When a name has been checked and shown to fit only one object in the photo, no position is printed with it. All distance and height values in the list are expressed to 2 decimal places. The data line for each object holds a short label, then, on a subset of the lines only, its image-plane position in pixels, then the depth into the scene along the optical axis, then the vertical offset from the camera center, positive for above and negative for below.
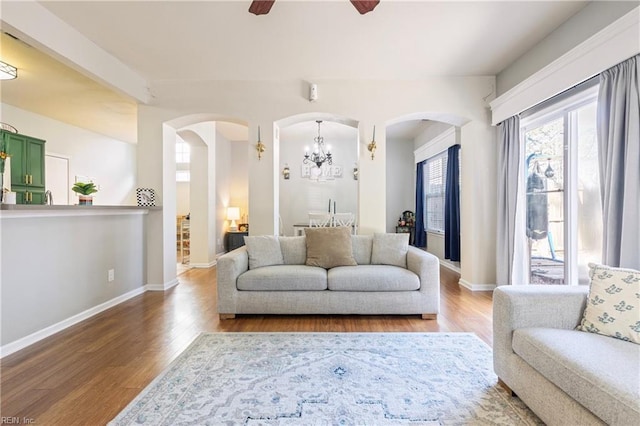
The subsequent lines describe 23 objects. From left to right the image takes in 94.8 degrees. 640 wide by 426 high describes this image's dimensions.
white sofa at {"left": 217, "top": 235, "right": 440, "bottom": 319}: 2.87 -0.80
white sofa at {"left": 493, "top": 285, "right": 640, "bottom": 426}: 1.09 -0.65
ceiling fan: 2.03 +1.45
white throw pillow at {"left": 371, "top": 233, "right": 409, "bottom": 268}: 3.27 -0.45
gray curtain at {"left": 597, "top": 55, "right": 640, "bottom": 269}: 2.02 +0.35
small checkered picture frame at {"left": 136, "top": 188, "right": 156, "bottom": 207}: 3.95 +0.16
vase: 3.30 +0.10
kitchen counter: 2.19 -0.01
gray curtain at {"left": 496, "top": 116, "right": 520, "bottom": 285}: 3.44 +0.21
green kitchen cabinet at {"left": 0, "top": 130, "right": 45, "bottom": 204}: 4.89 +0.73
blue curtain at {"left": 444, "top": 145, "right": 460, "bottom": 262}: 4.88 +0.12
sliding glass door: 2.68 +0.20
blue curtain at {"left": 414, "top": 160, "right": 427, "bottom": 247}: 6.62 +0.04
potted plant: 3.10 +0.21
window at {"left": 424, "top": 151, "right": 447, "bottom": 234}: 5.71 +0.39
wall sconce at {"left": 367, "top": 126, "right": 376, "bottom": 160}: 3.86 +0.83
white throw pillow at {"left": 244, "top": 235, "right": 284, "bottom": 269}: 3.19 -0.46
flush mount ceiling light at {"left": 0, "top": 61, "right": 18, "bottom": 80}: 3.20 +1.51
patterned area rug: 1.54 -1.08
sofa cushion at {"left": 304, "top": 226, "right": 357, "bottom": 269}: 3.20 -0.41
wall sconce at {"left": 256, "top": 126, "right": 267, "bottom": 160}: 3.90 +0.82
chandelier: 6.37 +1.32
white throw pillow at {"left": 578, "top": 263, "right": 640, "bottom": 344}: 1.46 -0.49
